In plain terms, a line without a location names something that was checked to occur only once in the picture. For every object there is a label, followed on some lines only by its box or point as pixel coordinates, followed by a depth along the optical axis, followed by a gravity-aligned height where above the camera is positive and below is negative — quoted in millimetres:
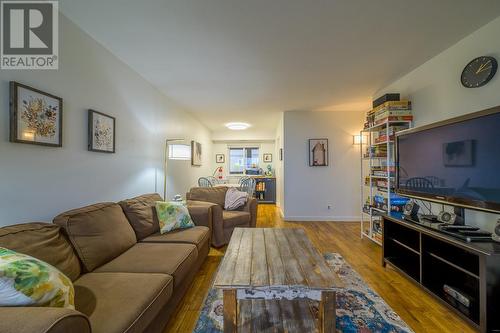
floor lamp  3406 -66
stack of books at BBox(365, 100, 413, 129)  2885 +739
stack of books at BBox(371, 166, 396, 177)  2910 -47
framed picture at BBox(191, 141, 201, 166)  5220 +360
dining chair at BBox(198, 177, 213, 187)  5820 -387
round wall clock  1920 +868
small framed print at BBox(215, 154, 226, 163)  7820 +343
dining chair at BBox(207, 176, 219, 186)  6988 -393
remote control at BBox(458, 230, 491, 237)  1724 -513
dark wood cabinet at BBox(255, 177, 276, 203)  7211 -687
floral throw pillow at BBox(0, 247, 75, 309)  849 -472
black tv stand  1452 -839
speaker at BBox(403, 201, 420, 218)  2443 -463
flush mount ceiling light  5515 +1066
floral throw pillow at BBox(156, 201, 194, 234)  2370 -536
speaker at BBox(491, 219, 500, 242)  1605 -482
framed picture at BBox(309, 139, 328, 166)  4734 +334
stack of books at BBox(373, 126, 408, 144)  2912 +461
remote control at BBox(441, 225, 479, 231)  1871 -507
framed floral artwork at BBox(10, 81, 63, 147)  1440 +364
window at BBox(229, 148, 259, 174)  7855 +311
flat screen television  1642 +56
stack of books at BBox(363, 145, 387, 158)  3172 +242
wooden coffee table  1265 -659
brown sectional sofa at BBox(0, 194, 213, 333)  825 -687
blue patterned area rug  1579 -1136
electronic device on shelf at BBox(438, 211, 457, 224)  2014 -464
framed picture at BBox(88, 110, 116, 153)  2095 +359
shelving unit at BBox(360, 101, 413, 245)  2895 +150
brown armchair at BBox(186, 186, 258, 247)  3021 -700
